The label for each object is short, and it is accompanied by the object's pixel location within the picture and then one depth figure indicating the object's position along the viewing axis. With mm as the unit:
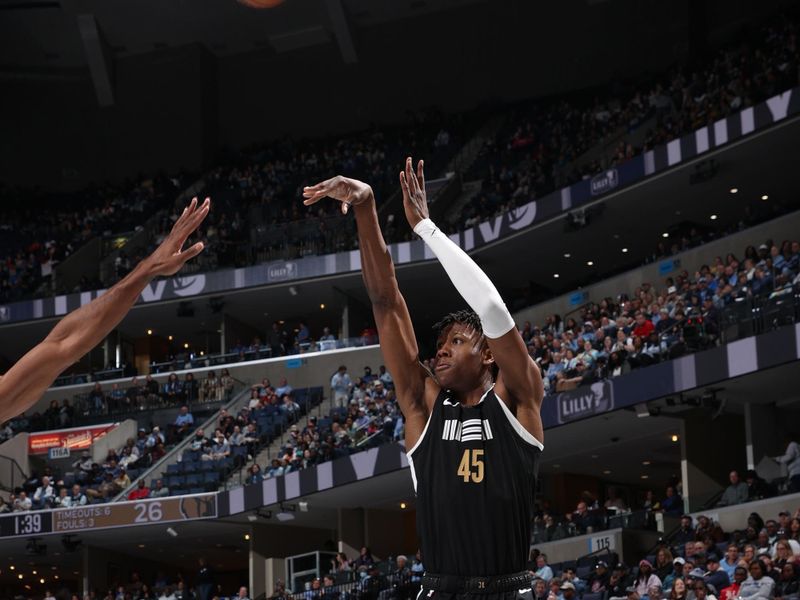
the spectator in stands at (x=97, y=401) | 40062
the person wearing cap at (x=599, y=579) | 20531
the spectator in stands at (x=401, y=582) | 23375
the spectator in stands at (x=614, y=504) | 26125
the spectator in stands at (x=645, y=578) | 18997
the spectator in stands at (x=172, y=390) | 39219
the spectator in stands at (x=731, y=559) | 18250
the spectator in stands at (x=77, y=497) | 34406
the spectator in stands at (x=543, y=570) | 21800
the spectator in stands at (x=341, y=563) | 30147
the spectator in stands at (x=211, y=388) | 38962
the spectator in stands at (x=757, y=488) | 22766
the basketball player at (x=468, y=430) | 5094
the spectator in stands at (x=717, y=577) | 17469
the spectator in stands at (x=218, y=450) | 33844
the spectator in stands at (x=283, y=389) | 36844
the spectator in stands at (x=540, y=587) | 19525
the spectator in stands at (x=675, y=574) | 18719
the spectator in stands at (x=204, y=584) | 32094
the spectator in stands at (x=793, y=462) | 22094
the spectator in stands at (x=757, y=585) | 16594
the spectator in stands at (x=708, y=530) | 20328
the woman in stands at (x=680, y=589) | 17203
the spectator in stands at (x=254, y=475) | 32219
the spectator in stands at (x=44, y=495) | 34969
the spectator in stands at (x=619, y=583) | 19938
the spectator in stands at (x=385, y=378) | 33469
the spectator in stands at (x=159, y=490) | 33688
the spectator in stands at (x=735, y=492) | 23078
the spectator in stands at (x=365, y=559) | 29156
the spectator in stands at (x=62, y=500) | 34531
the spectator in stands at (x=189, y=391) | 39062
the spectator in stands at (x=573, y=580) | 20656
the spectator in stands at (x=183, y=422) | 36562
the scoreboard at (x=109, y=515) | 33125
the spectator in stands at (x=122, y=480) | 34781
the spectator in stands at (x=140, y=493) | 33781
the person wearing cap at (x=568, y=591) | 19422
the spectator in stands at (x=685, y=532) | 21500
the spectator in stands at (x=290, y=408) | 35094
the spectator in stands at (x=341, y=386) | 35191
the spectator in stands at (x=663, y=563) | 19484
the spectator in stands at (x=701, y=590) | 16578
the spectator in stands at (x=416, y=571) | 24808
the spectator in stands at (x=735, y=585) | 17031
